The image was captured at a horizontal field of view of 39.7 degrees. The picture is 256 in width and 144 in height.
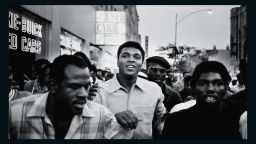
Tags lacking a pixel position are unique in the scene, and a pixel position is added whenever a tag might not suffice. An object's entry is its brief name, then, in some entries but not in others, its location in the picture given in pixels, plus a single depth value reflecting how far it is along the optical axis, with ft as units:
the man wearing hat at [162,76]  18.40
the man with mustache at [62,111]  9.09
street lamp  113.95
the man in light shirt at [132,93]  12.94
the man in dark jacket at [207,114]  10.65
